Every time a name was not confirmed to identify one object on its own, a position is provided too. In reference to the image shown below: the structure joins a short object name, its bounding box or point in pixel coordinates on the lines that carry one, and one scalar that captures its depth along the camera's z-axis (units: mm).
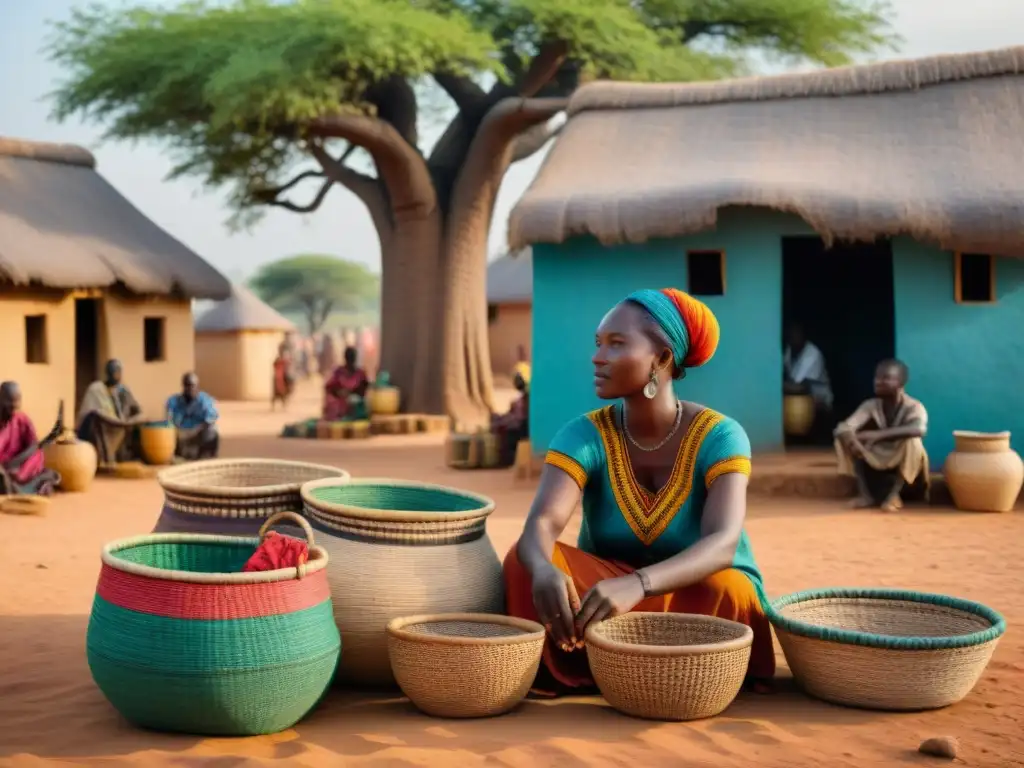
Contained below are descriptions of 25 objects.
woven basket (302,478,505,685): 4125
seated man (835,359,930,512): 9008
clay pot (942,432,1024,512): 9047
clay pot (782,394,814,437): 11156
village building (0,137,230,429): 13312
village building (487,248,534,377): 27938
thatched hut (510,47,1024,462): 10023
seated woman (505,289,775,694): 4141
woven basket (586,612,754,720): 3719
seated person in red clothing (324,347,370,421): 17141
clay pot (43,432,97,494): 10766
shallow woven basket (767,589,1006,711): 3896
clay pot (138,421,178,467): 12289
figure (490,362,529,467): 12617
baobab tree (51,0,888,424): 15109
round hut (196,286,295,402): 25906
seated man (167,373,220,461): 12727
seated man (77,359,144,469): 11914
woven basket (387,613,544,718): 3781
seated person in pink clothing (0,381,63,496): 9875
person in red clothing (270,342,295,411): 23141
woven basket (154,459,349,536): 4477
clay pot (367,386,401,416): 17141
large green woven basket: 3605
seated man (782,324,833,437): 11359
